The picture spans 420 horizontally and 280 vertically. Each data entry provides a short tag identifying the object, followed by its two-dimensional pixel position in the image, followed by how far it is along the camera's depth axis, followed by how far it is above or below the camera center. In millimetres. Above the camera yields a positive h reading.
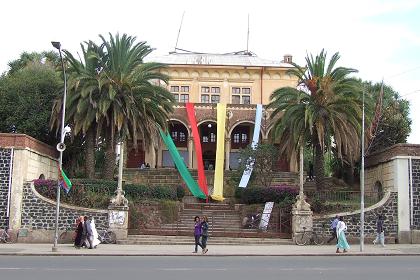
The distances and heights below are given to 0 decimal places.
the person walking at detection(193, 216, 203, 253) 22094 -992
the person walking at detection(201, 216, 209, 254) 21981 -907
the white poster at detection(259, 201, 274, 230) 30281 -314
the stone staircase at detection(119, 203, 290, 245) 27594 -1219
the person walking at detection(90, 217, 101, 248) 23719 -1363
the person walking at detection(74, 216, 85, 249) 24219 -1359
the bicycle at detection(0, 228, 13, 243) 27281 -1631
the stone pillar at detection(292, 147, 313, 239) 28297 -151
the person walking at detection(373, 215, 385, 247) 26797 -767
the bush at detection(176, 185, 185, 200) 36878 +1148
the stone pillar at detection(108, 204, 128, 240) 27883 -722
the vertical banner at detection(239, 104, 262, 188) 36812 +2707
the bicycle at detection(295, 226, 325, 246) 27844 -1303
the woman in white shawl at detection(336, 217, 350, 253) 23078 -1082
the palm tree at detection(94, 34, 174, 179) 31484 +6602
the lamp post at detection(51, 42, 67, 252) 22336 +2441
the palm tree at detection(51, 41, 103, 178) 31359 +6373
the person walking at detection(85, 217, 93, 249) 23672 -1316
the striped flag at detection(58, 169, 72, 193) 23812 +1091
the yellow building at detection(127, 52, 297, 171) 52625 +12070
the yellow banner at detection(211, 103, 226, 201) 38906 +4324
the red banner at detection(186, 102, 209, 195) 39338 +4941
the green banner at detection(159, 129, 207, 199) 38550 +2734
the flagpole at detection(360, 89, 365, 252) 24188 -258
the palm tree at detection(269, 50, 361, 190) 31375 +5993
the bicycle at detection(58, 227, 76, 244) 27734 -1575
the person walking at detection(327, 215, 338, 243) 26578 -771
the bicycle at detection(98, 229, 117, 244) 27391 -1502
